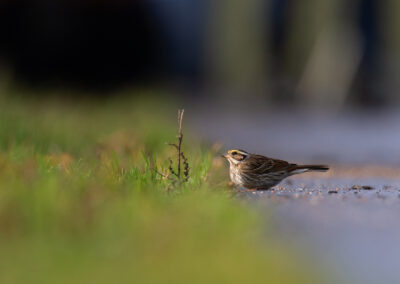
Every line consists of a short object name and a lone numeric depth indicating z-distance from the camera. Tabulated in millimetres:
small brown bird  17219
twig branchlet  14741
